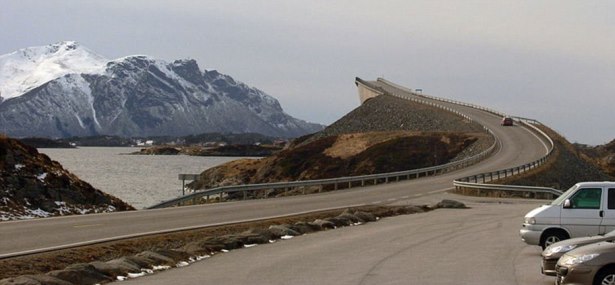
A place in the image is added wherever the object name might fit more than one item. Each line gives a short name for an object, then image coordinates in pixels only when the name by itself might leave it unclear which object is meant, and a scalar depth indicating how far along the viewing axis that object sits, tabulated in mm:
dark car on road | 106462
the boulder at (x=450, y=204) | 36875
